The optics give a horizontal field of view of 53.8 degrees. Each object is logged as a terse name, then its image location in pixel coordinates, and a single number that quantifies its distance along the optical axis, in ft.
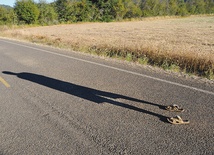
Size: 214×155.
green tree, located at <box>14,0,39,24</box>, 169.68
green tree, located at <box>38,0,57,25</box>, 181.88
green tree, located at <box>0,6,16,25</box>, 170.02
